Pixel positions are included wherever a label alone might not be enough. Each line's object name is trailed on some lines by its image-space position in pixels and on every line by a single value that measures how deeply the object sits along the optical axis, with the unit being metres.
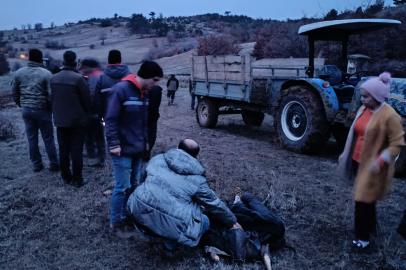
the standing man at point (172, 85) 14.17
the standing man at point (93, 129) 5.66
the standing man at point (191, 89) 10.27
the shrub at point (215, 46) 26.72
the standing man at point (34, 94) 5.18
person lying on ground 3.19
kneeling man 2.91
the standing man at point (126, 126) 3.34
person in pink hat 2.94
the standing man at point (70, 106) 4.74
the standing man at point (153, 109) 4.28
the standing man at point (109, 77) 4.61
